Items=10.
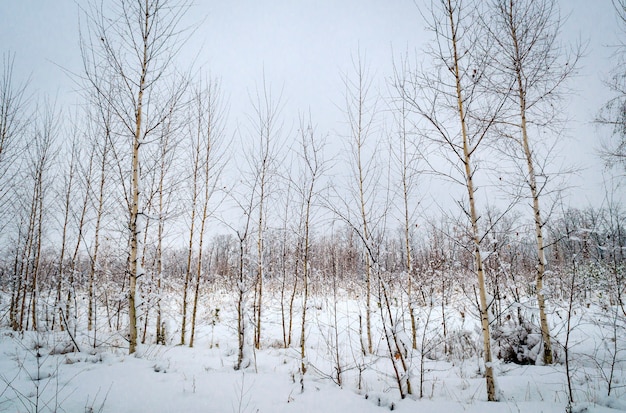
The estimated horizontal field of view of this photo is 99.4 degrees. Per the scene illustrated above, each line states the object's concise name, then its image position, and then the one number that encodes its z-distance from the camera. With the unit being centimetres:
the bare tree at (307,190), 582
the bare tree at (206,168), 749
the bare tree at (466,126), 338
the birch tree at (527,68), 558
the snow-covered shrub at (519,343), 563
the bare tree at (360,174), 690
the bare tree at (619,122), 696
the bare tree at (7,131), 658
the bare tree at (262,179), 759
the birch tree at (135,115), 454
